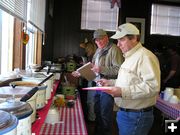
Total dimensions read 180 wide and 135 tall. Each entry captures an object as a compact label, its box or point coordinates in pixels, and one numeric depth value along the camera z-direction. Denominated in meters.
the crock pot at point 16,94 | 0.89
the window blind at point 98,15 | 4.78
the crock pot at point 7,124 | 0.51
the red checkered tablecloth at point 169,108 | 2.27
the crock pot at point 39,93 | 1.16
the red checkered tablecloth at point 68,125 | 1.44
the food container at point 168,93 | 2.57
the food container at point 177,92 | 2.71
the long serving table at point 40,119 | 1.02
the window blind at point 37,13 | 2.01
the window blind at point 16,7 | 1.17
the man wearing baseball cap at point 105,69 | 2.27
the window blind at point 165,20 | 5.07
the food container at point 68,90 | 2.69
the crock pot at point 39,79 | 1.33
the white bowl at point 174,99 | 2.47
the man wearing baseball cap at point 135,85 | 1.36
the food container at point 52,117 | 1.58
